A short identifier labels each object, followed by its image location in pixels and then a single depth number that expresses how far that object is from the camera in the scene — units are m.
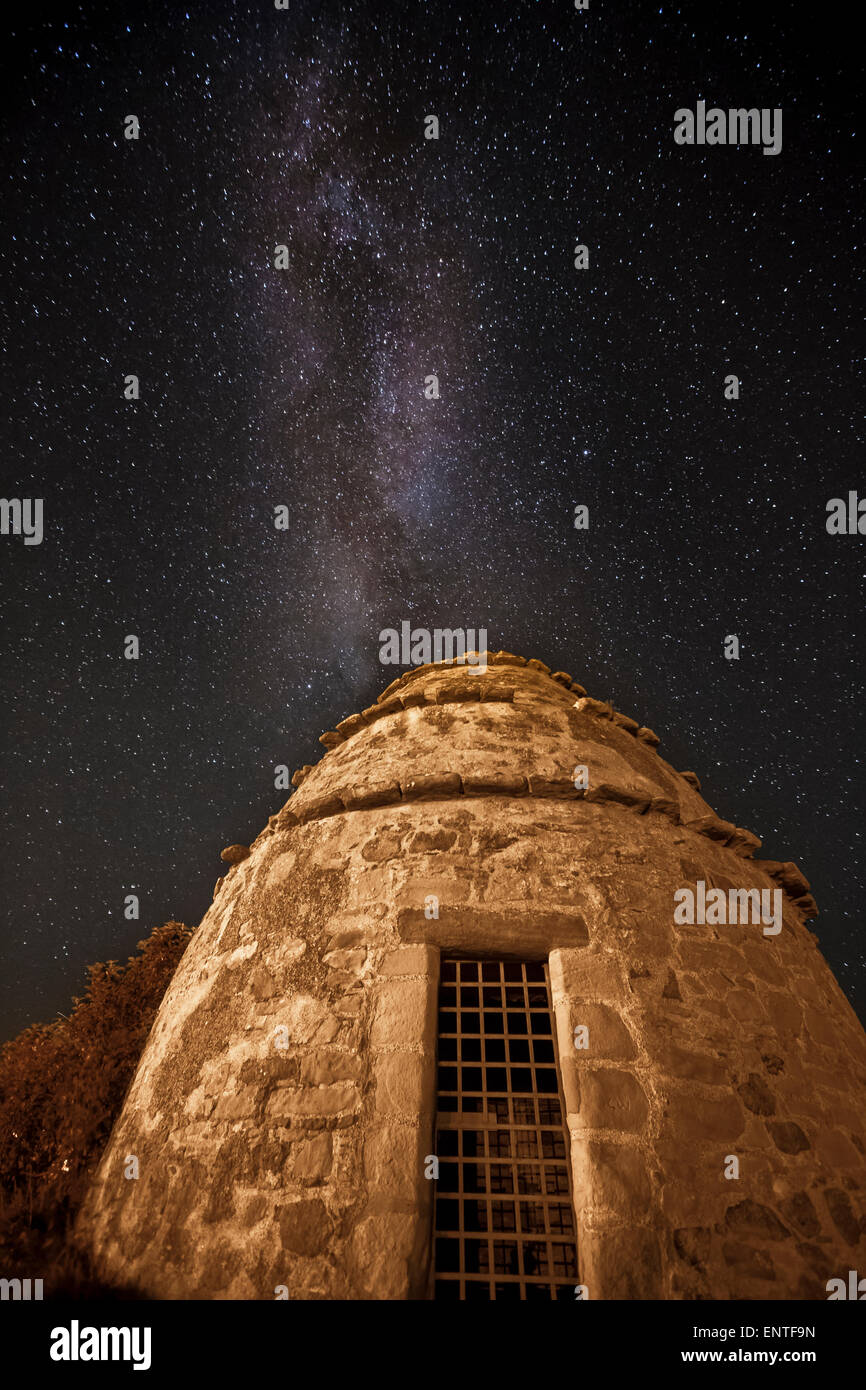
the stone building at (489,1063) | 3.02
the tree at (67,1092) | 3.81
